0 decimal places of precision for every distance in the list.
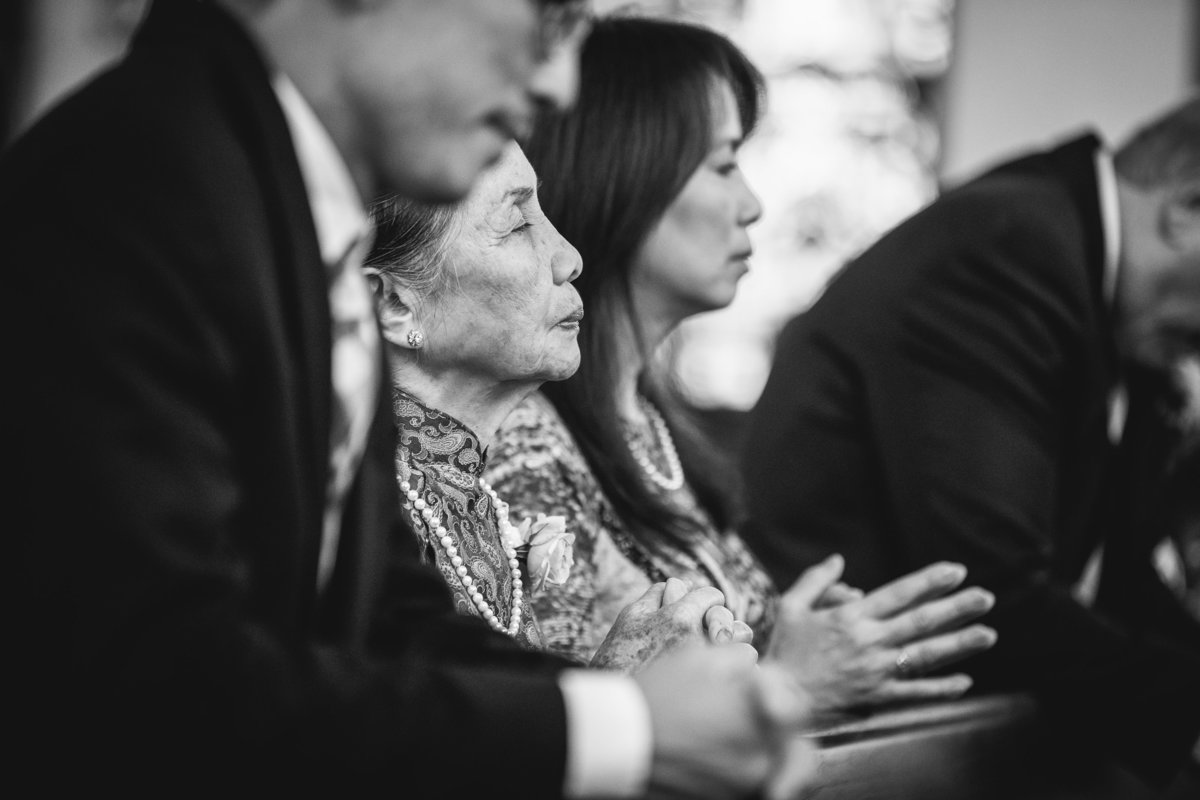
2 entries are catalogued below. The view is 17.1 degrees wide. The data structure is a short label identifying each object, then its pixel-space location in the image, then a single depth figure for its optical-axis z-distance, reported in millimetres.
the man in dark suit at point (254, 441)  2128
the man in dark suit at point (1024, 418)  2934
